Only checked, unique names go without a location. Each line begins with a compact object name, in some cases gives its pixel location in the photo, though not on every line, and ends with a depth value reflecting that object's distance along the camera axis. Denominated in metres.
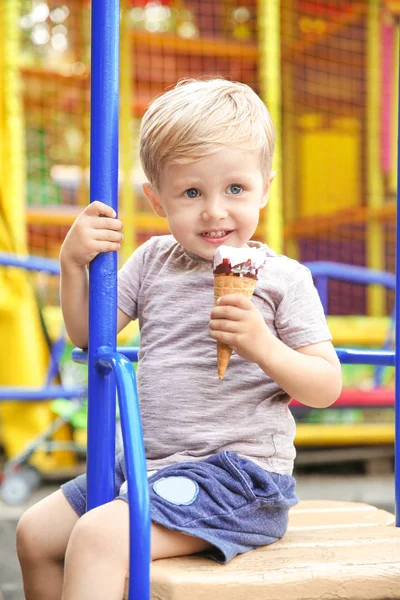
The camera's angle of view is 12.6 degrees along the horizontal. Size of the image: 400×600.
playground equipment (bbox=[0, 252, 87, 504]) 3.93
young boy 1.87
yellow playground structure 4.48
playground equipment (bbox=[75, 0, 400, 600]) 1.76
